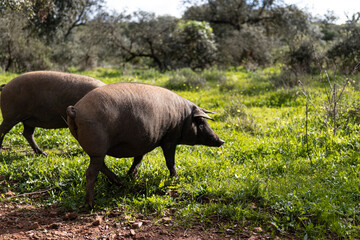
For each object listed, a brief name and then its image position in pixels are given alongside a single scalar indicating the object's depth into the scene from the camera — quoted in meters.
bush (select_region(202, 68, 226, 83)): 12.51
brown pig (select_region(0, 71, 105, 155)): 4.87
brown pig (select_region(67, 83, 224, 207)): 3.37
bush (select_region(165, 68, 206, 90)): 11.16
